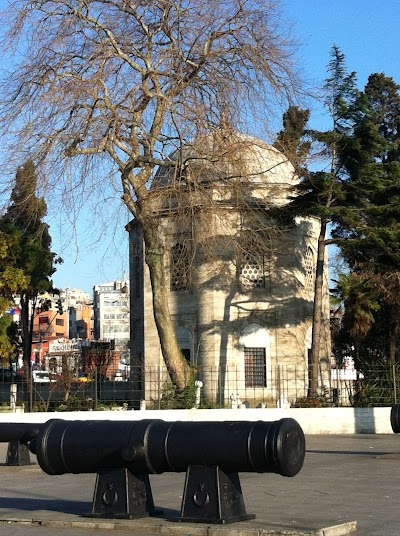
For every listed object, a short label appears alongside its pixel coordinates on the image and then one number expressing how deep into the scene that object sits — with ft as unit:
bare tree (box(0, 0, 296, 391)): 75.00
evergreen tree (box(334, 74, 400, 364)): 92.89
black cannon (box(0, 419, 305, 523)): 27.09
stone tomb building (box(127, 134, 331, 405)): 104.63
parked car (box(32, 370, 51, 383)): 83.91
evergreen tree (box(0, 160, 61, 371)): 75.41
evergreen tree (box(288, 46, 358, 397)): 97.50
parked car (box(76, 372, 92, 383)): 84.74
